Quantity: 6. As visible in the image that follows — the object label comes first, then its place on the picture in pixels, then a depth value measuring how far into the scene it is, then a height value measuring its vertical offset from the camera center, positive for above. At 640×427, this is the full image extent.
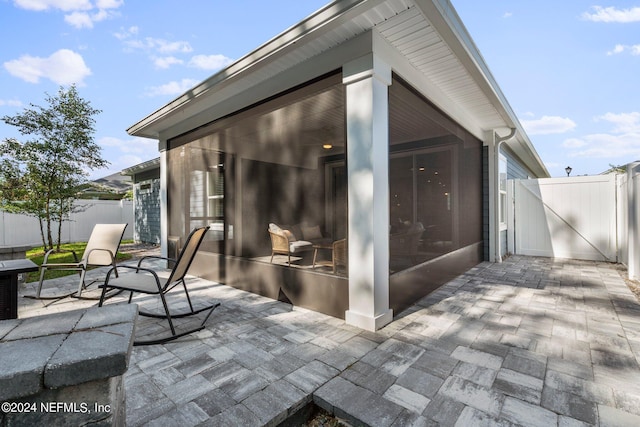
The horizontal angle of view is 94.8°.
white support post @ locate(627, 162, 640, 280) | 4.51 -0.19
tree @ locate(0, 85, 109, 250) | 7.18 +1.49
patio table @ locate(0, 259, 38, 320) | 2.48 -0.64
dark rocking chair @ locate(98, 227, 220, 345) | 2.51 -0.65
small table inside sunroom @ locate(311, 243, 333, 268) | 3.44 -0.54
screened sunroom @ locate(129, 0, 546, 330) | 2.76 +0.75
